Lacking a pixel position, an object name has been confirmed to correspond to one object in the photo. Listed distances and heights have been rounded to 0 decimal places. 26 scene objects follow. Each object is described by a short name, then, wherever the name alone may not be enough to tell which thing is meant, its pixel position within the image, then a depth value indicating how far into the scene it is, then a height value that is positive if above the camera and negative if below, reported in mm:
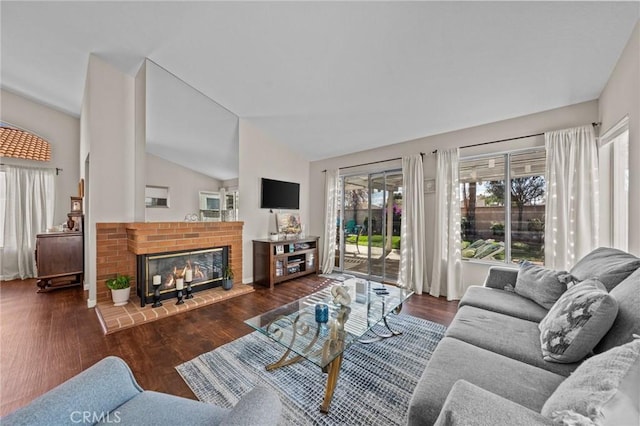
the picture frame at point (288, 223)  4355 -225
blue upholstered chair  707 -652
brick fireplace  2814 -383
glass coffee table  1496 -911
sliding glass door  4137 -252
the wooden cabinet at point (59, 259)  3371 -691
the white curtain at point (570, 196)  2453 +166
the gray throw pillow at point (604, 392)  590 -499
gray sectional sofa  663 -620
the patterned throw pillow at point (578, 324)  1097 -569
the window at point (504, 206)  2959 +67
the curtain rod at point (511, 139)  2443 +928
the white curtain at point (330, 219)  4703 -147
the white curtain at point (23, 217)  3969 -82
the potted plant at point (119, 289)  2773 -921
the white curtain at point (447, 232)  3293 -292
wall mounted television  4184 +324
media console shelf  3834 -852
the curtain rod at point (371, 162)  3845 +892
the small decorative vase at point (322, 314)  1892 -832
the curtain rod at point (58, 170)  4312 +784
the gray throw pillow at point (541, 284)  1777 -590
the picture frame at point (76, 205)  3771 +116
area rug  1416 -1207
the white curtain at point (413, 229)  3615 -271
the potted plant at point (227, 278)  3467 -996
